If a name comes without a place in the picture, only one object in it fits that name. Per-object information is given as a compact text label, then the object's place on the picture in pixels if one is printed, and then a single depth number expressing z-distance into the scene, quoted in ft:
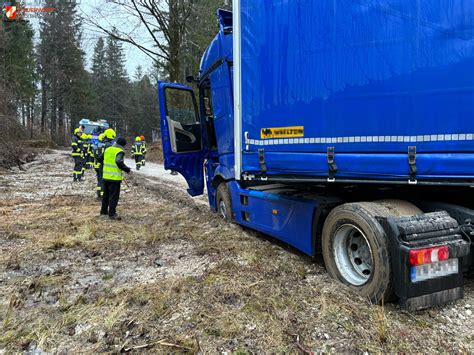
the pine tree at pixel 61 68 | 145.28
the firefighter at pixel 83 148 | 42.72
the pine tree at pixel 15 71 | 55.67
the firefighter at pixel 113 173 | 23.91
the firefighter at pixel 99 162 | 30.86
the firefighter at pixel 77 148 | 41.16
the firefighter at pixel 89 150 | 47.09
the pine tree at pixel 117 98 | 190.29
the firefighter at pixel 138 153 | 62.69
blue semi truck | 9.78
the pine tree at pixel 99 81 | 188.96
